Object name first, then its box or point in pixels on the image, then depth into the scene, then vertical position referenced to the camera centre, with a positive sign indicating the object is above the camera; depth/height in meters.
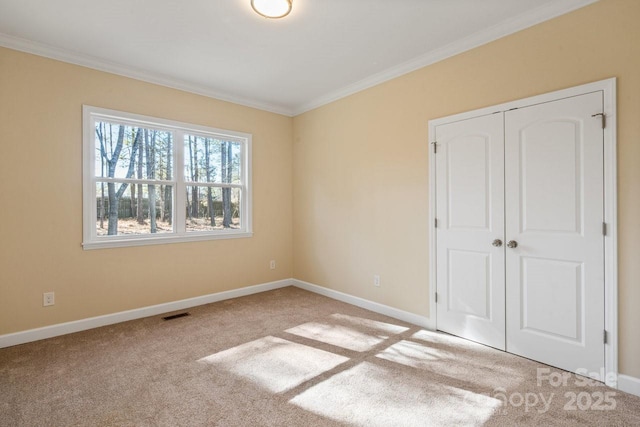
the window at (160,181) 3.36 +0.41
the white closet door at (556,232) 2.24 -0.16
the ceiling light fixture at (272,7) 2.25 +1.54
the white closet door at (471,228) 2.74 -0.15
